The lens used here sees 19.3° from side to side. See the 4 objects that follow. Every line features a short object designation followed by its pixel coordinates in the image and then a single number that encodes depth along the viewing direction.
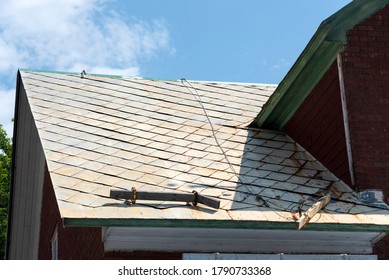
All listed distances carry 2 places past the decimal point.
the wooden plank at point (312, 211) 12.17
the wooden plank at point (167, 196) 12.00
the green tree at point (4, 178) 32.30
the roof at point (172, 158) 12.09
